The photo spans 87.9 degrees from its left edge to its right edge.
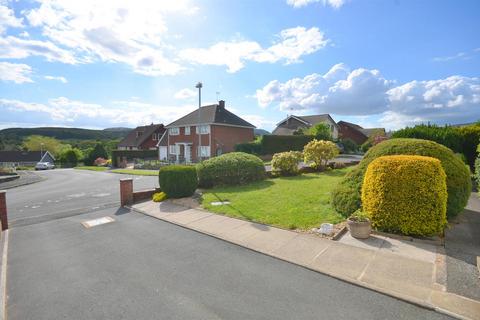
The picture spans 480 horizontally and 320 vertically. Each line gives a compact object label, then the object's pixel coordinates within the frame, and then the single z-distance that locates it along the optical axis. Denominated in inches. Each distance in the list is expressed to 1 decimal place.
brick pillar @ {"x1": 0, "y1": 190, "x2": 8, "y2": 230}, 339.6
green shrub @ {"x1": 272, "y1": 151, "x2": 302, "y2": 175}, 655.8
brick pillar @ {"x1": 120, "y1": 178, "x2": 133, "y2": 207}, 436.5
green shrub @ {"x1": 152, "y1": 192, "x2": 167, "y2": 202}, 443.5
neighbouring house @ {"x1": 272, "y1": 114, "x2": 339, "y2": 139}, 2023.9
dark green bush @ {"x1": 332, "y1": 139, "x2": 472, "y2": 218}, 267.9
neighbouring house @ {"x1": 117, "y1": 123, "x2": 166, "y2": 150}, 2043.6
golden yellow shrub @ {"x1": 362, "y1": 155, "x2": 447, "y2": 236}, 224.2
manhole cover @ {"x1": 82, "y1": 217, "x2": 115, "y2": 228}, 334.0
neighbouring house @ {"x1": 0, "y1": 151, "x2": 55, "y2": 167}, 2930.6
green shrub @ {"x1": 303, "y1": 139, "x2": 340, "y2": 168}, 687.7
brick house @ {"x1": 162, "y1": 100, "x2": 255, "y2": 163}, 1328.7
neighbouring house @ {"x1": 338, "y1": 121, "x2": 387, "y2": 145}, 2308.1
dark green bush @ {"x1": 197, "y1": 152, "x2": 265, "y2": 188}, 542.9
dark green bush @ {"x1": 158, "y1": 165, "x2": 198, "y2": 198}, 445.4
